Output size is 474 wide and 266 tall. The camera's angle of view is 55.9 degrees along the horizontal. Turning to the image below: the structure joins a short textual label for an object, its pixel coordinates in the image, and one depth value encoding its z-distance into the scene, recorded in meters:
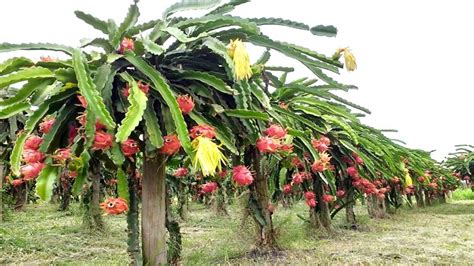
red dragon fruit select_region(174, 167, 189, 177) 3.73
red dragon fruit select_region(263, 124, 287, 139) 2.78
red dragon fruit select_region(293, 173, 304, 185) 5.24
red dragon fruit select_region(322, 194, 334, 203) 6.07
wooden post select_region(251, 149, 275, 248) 4.48
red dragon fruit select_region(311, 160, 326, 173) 3.82
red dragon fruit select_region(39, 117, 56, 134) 2.40
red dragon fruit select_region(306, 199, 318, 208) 5.95
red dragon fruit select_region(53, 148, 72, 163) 2.21
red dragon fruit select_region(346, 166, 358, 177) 6.34
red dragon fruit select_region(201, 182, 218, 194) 3.86
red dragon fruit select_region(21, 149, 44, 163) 2.21
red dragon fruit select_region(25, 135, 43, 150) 2.29
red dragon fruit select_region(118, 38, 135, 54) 2.55
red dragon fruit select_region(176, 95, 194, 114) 2.40
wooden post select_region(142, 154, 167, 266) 2.74
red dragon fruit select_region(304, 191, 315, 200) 5.87
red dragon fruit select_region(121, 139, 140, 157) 2.31
